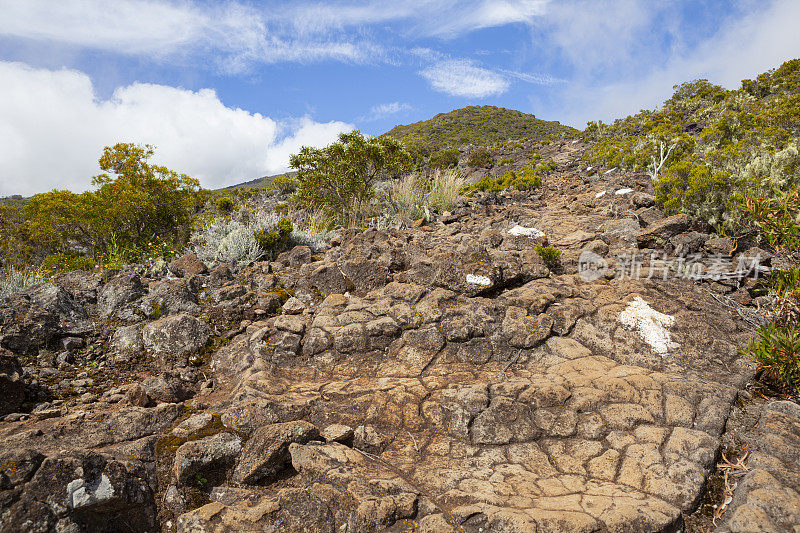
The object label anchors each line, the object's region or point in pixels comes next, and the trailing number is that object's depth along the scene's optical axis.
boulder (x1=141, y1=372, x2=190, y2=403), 3.78
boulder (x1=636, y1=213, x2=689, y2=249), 6.82
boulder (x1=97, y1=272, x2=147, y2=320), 5.43
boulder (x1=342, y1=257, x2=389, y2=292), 5.96
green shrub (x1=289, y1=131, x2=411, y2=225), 11.01
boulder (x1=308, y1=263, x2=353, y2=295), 5.97
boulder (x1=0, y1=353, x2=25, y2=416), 3.48
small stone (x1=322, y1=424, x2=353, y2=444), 3.13
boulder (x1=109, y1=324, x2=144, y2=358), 4.71
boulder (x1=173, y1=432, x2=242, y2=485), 2.75
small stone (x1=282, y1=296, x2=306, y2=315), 5.54
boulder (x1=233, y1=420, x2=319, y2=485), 2.78
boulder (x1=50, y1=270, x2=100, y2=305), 5.65
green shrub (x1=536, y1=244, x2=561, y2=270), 6.32
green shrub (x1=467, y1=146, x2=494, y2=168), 29.95
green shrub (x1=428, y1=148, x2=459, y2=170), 32.03
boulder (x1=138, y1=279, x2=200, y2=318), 5.40
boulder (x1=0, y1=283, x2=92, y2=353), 4.50
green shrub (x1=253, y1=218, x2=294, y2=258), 7.98
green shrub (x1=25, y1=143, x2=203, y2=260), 10.00
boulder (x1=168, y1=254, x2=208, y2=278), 6.95
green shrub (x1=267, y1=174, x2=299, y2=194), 24.35
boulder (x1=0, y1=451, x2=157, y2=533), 2.12
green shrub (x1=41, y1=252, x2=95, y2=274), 8.64
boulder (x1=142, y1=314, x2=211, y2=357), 4.72
